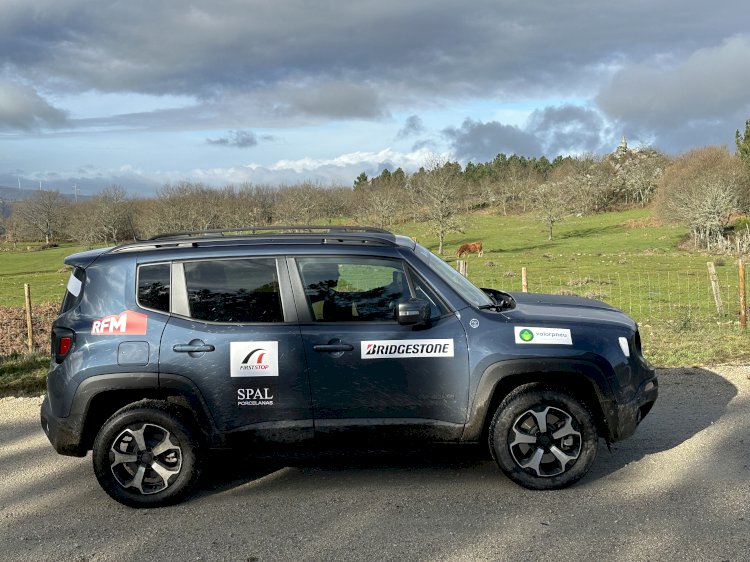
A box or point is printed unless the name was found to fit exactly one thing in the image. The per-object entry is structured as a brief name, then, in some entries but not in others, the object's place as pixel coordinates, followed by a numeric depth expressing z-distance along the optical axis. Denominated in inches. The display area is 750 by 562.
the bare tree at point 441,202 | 1980.8
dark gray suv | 189.5
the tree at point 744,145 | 2223.9
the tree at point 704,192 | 1759.4
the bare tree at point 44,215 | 3454.7
